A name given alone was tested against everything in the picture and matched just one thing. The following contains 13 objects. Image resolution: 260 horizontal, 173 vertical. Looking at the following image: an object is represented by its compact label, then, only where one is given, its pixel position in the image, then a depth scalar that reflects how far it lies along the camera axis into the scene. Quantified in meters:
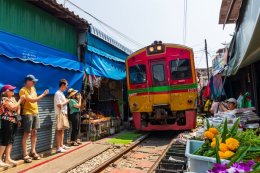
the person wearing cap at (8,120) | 5.29
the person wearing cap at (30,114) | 5.92
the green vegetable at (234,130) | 2.97
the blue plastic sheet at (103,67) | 9.30
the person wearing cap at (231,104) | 7.42
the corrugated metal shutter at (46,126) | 6.91
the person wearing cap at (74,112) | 7.83
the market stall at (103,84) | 9.16
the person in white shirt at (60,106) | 7.04
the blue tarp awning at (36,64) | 5.70
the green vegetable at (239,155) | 2.17
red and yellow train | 9.34
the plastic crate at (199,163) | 2.38
